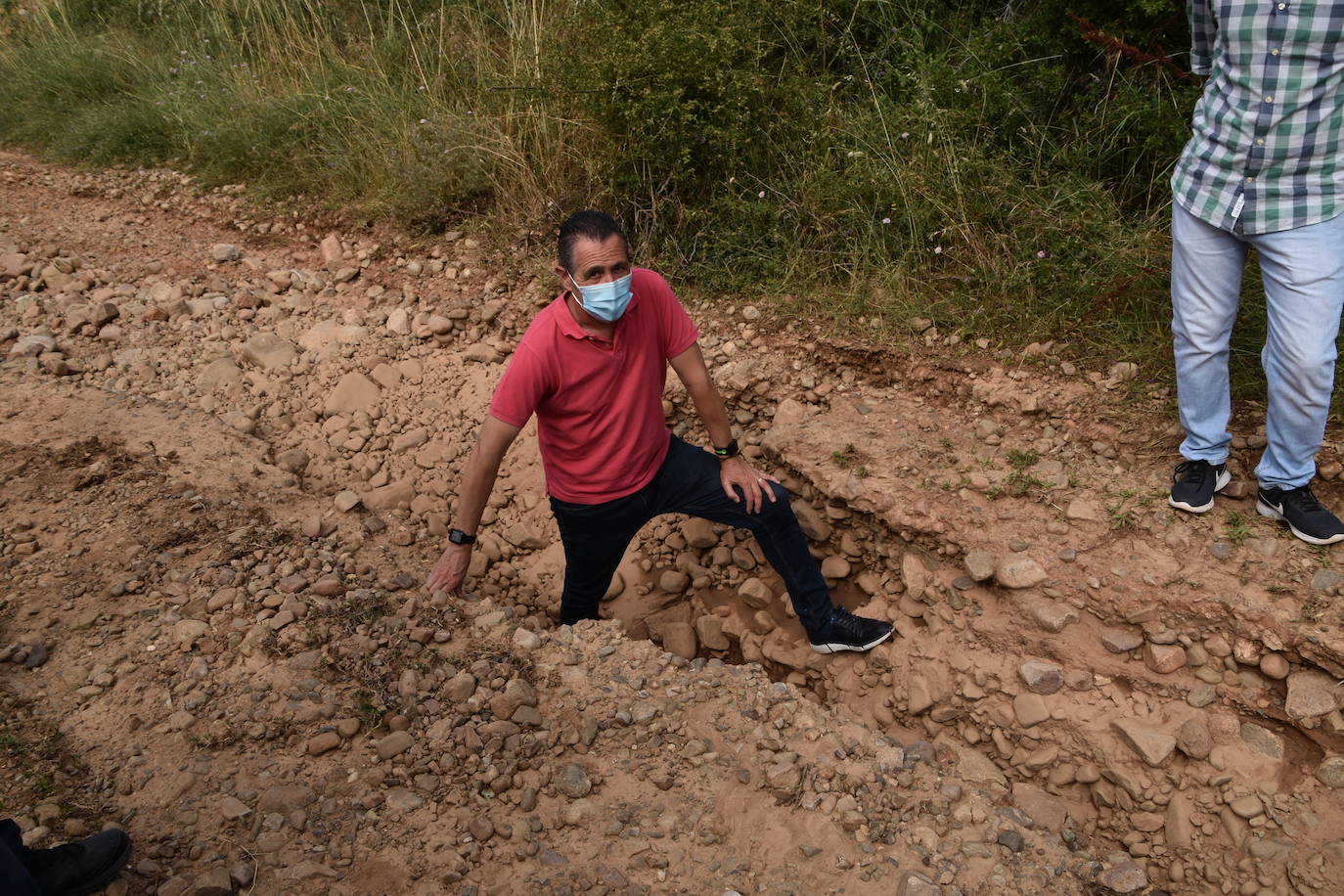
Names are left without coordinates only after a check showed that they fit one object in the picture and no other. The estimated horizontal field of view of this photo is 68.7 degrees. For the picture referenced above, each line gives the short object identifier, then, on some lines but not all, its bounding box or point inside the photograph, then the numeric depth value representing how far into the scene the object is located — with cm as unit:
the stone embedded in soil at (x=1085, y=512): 347
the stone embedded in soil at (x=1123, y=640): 322
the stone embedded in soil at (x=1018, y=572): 339
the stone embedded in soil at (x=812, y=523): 407
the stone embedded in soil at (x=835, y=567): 404
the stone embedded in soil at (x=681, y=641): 406
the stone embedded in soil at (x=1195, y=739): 303
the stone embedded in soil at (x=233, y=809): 261
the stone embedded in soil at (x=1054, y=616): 333
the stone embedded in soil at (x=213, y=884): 240
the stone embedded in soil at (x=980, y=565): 348
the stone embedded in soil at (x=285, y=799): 265
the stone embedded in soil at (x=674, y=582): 432
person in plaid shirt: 271
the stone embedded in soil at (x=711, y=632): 409
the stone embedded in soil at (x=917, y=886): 259
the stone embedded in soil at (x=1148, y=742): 304
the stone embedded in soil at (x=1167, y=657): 316
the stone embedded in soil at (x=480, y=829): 266
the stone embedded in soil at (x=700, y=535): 440
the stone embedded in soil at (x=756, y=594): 411
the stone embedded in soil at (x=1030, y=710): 327
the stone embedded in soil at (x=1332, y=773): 287
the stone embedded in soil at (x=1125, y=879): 281
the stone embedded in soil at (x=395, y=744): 286
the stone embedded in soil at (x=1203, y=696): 310
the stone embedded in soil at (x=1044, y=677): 329
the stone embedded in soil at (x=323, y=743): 284
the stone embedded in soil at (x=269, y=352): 500
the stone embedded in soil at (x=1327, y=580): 304
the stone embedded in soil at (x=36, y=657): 309
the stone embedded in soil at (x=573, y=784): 283
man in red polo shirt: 300
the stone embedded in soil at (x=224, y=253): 563
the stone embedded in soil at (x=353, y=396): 484
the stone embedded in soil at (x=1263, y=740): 297
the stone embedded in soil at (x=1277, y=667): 302
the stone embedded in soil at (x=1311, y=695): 294
